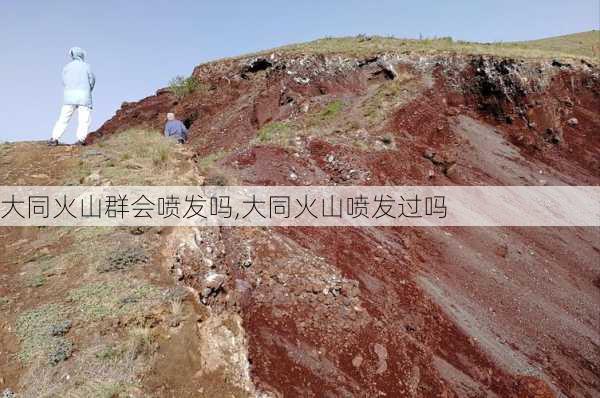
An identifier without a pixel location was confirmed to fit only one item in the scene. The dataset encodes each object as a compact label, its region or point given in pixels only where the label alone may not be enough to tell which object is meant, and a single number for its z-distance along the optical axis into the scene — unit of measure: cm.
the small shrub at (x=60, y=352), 392
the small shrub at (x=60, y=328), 423
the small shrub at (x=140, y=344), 409
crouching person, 1028
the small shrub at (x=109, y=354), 400
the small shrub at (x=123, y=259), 516
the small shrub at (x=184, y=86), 1825
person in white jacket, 816
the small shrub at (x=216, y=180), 802
